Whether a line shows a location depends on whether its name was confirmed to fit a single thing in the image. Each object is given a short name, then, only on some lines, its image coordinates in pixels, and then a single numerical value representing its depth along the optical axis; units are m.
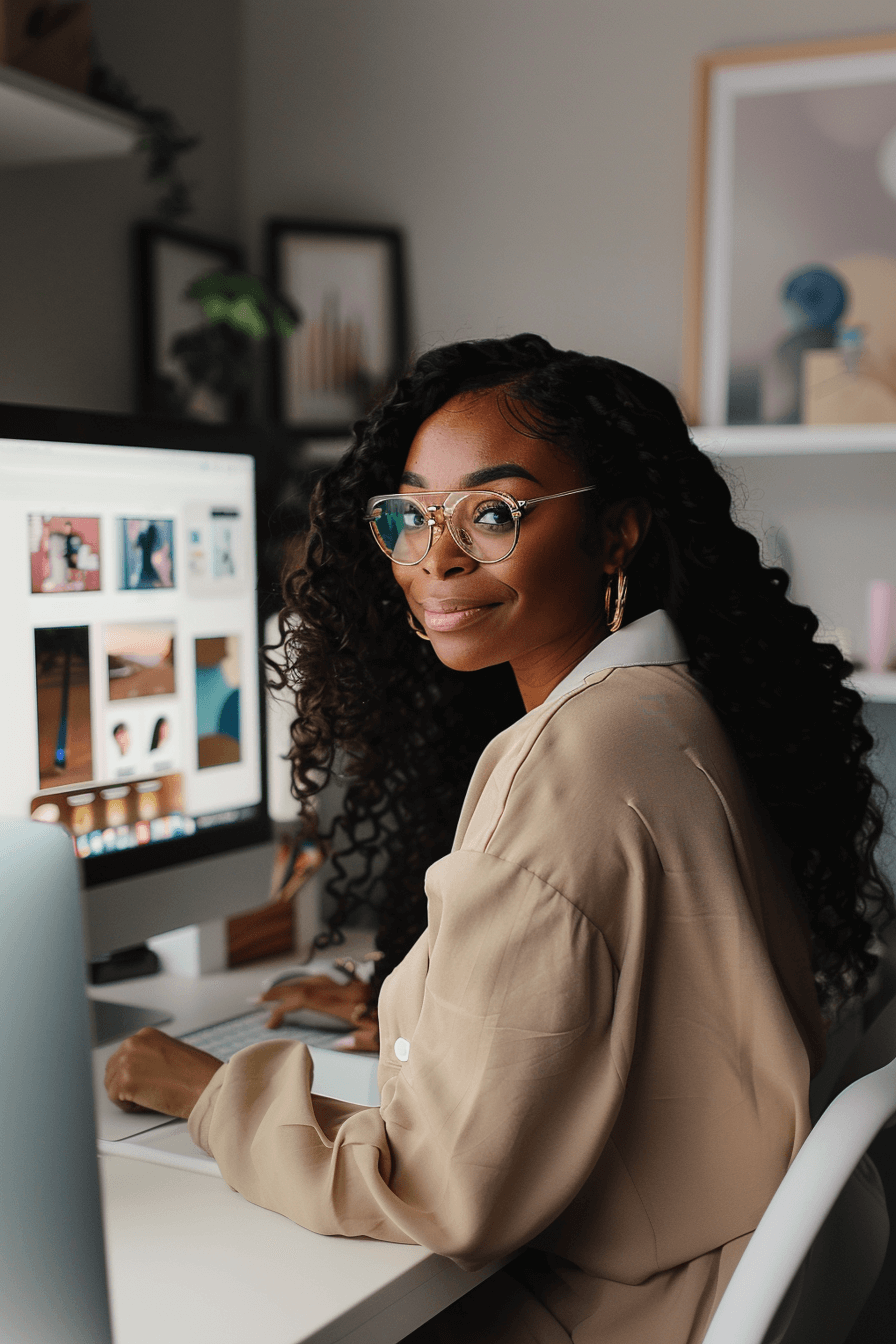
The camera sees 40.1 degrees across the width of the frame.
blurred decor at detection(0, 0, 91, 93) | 1.74
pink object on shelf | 2.20
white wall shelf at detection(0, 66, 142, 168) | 1.72
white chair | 0.64
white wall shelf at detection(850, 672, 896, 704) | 2.14
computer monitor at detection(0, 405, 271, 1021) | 1.08
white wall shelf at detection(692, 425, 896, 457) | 2.15
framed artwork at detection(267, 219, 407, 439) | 2.66
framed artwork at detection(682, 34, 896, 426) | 2.25
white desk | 0.72
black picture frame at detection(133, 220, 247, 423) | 2.39
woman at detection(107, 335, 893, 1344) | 0.78
